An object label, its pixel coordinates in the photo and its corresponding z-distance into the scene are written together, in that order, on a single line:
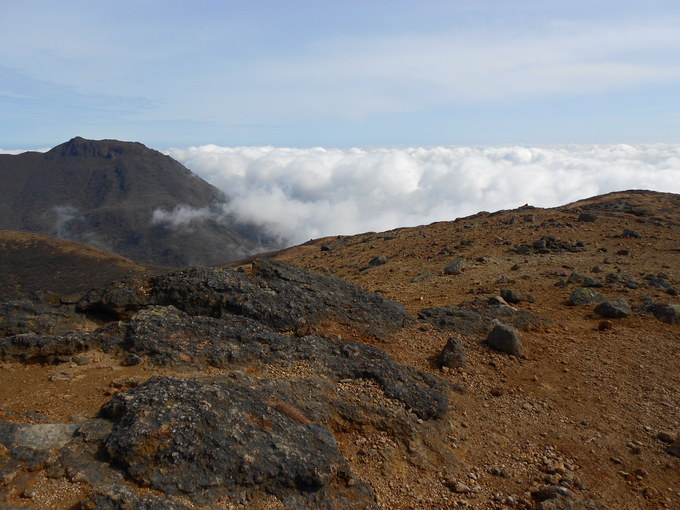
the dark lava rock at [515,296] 15.88
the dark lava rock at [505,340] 11.61
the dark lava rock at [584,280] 17.66
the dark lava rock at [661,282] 16.80
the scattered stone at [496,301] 14.95
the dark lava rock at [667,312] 14.00
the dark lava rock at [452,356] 10.74
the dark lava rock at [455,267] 20.67
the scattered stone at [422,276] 20.14
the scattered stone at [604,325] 13.63
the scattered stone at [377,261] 25.32
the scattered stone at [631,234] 25.16
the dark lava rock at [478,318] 12.71
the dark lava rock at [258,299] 10.55
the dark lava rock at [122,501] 4.92
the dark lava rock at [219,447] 5.65
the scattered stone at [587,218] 28.73
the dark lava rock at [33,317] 9.43
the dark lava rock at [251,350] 8.67
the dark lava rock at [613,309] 14.52
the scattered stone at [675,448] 8.48
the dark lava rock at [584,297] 15.65
